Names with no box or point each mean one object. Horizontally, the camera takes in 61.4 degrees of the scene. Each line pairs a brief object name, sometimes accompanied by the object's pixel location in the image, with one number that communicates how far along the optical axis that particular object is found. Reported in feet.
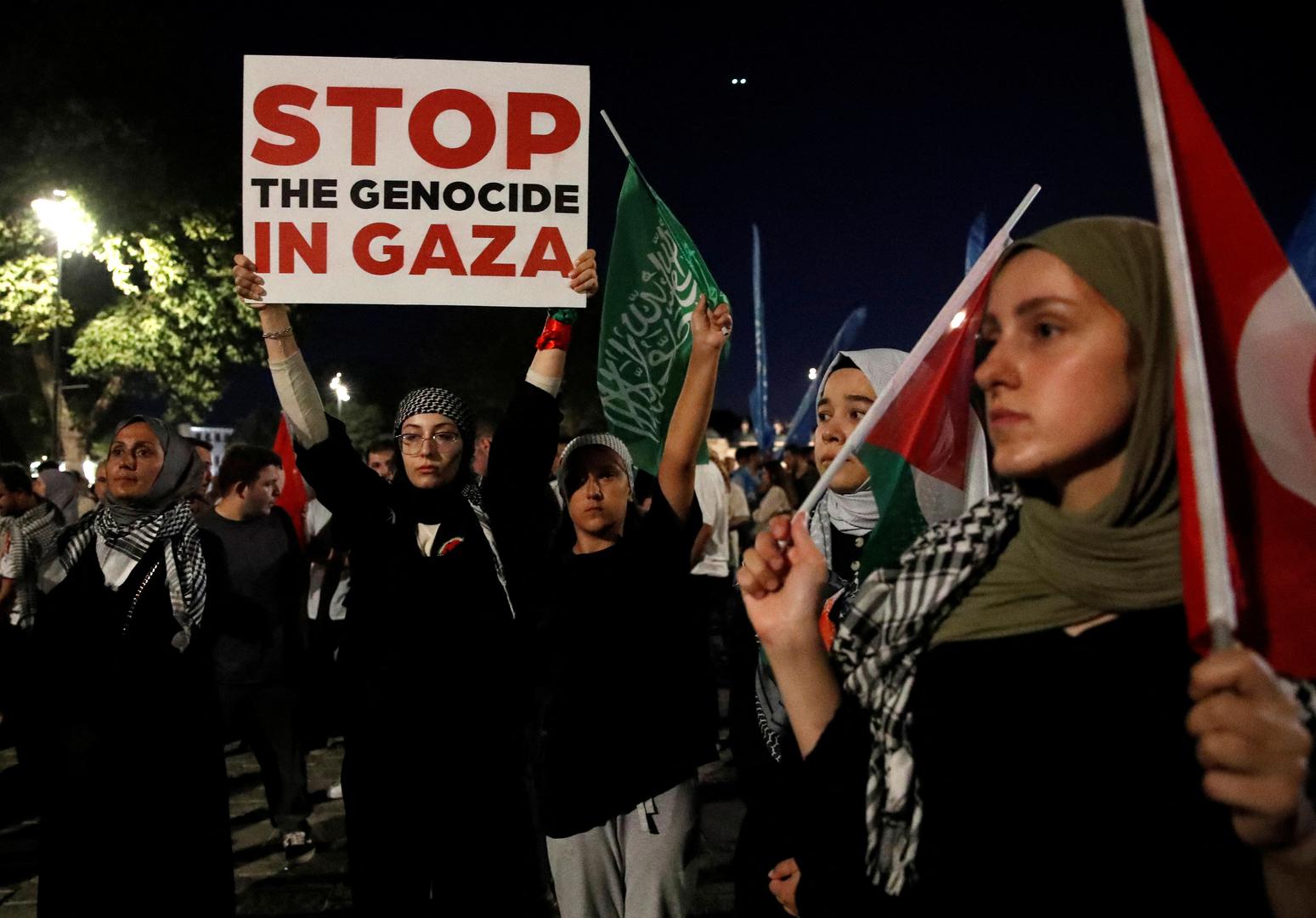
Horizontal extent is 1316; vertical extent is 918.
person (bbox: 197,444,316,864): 20.72
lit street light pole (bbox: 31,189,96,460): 67.21
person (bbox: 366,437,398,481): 29.81
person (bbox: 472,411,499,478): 29.73
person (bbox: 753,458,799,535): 41.27
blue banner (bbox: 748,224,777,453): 71.92
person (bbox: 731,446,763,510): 52.01
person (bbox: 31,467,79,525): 35.81
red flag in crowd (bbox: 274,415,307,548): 28.73
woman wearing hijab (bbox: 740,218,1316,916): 5.08
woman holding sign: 12.26
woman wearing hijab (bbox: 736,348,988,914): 8.38
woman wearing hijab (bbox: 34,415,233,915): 14.19
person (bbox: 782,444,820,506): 39.52
